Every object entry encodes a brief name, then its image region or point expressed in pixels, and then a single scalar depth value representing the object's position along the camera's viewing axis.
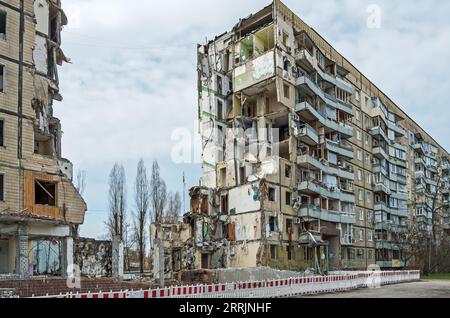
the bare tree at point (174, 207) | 61.52
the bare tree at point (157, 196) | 54.19
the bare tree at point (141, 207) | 51.94
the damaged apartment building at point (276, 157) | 45.81
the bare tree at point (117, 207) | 52.53
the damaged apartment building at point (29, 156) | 27.23
